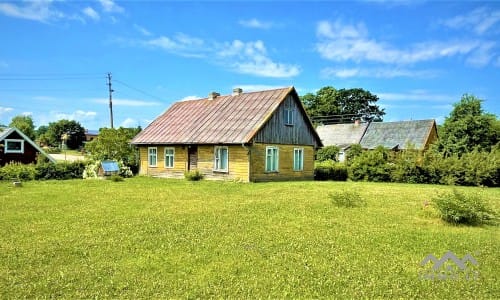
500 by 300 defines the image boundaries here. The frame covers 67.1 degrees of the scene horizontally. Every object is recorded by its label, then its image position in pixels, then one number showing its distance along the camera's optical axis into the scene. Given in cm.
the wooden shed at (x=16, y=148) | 3294
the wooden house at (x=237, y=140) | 2364
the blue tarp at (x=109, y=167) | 2517
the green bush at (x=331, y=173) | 3028
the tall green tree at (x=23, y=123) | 7794
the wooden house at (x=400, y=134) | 4453
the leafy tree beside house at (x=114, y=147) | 3048
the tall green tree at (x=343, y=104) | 7575
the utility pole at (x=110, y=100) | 4275
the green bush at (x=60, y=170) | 2402
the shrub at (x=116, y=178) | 2300
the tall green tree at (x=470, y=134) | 3189
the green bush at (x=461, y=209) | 1030
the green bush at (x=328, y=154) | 4406
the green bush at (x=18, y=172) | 2225
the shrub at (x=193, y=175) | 2473
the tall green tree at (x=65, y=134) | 9569
